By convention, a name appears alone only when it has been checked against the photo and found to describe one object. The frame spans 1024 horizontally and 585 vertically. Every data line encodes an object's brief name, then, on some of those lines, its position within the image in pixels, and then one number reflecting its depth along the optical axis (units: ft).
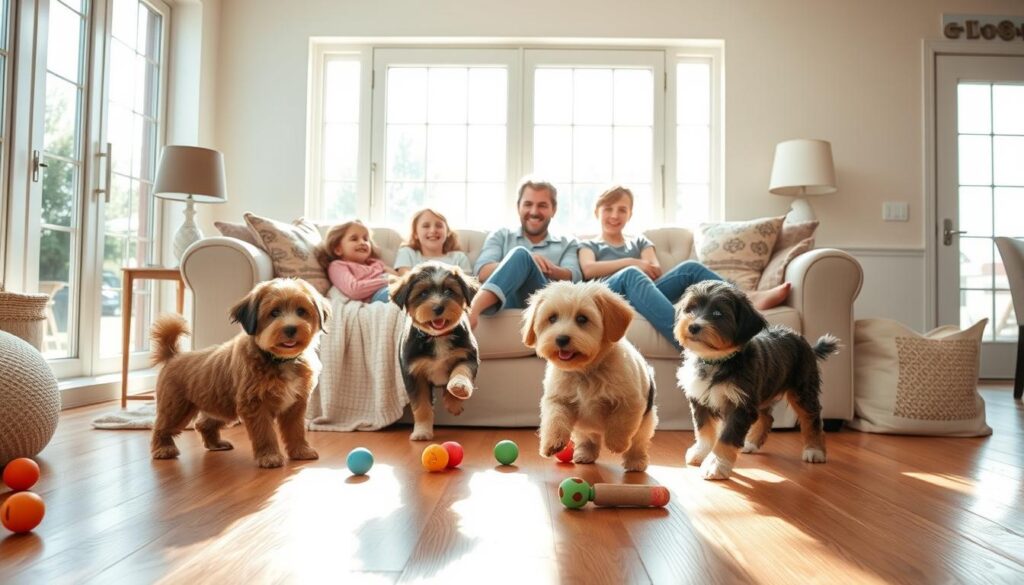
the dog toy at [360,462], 7.26
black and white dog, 7.24
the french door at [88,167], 12.23
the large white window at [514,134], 18.02
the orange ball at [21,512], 5.14
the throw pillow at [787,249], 12.03
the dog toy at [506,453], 7.91
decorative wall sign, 18.10
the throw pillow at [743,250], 12.85
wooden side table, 12.60
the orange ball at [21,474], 6.38
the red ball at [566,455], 8.03
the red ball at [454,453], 7.81
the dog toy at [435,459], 7.55
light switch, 17.88
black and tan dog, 8.96
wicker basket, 10.13
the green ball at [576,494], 5.93
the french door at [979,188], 18.20
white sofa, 10.82
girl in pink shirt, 11.77
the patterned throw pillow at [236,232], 12.17
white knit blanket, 10.64
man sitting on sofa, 10.93
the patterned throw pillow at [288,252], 11.96
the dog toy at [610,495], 5.95
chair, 15.62
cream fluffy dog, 6.98
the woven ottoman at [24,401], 7.01
